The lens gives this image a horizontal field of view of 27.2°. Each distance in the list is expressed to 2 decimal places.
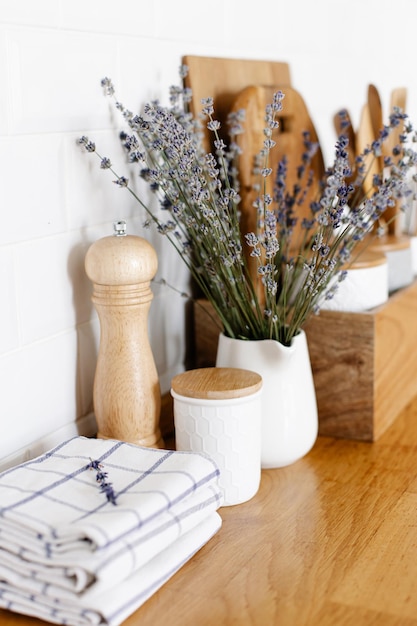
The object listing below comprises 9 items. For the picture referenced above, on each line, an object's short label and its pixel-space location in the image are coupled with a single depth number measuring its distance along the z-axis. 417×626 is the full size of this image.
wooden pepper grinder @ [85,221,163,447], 0.95
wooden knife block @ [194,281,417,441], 1.13
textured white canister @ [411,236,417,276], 1.87
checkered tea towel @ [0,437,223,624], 0.71
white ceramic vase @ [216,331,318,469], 1.03
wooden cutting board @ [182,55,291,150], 1.17
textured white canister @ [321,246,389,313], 1.15
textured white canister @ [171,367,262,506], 0.93
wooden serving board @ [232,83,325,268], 1.16
